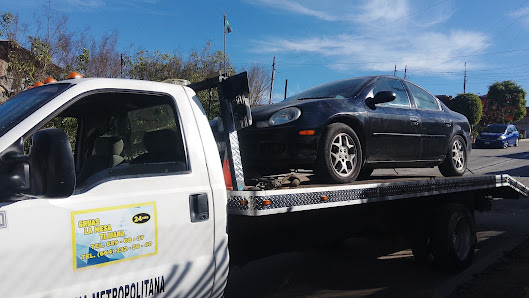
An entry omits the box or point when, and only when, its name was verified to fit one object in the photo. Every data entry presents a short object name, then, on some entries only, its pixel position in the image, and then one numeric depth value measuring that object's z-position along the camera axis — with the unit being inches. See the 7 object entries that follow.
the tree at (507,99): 1720.7
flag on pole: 964.6
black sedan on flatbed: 174.4
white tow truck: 82.7
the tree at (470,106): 1467.8
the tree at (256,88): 1020.8
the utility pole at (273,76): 1230.8
